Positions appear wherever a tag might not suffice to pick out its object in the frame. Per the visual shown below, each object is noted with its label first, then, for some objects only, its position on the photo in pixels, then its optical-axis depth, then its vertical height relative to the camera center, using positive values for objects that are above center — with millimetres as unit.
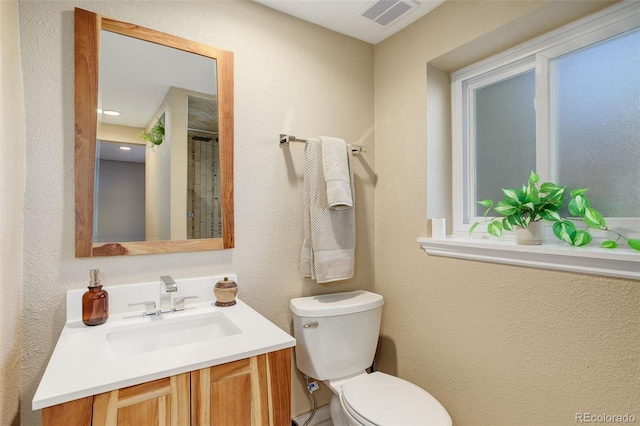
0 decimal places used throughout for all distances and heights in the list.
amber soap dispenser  1099 -301
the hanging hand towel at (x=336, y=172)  1524 +186
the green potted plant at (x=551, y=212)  1135 -9
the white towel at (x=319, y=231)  1566 -94
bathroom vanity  730 -405
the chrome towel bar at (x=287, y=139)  1534 +342
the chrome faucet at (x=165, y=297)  1193 -316
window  1155 +378
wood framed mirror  1169 +237
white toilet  1269 -663
